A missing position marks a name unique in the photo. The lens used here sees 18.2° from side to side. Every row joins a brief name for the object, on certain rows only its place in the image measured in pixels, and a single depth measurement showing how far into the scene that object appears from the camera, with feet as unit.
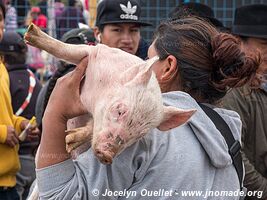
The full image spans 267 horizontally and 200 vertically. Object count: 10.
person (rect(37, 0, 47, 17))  41.35
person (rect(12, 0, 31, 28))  35.99
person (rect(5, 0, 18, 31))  34.39
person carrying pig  7.87
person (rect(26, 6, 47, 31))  37.95
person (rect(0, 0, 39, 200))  17.98
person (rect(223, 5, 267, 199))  14.29
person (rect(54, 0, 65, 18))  36.77
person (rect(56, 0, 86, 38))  34.50
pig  7.14
